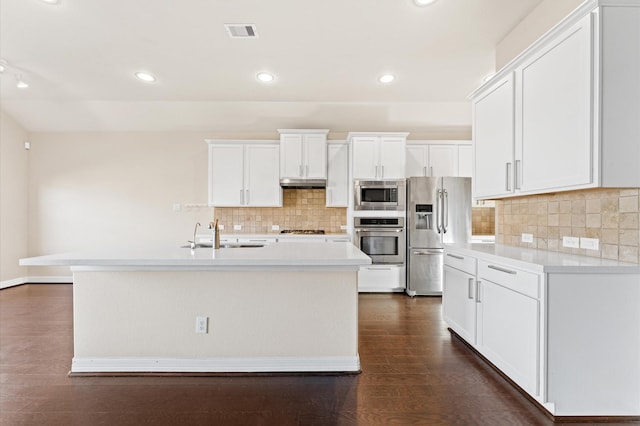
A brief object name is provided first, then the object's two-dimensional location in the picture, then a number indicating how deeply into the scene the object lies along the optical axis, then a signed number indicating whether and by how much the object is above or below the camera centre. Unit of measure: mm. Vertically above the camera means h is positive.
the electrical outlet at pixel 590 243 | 2191 -194
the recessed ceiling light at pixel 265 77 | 4180 +1716
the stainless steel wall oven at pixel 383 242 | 4922 -430
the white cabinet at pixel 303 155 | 5090 +872
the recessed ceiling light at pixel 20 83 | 4195 +1611
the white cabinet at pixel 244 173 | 5199 +599
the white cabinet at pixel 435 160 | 5148 +824
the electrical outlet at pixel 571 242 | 2353 -199
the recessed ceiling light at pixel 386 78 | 4184 +1712
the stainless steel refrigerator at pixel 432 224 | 4809 -155
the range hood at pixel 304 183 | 5121 +452
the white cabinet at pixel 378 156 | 4941 +837
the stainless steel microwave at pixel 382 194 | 4938 +278
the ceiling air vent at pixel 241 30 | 3262 +1809
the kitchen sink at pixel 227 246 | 2991 -317
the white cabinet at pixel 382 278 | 4926 -966
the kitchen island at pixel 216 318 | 2494 -805
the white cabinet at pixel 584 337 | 1853 -693
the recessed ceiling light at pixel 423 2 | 2897 +1843
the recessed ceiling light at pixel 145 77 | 4193 +1720
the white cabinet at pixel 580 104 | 1864 +685
